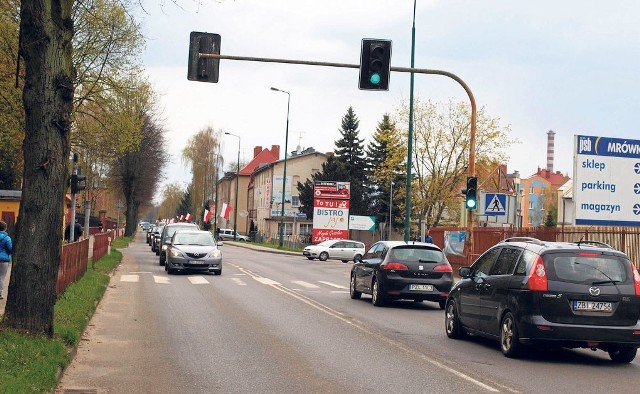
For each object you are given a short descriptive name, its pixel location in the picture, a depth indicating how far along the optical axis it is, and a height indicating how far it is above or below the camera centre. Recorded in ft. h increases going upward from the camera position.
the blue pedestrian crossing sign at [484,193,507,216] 90.53 +4.20
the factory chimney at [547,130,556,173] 489.26 +55.00
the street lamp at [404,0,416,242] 110.11 +13.14
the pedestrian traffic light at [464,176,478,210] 81.61 +4.81
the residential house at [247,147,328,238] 331.36 +18.57
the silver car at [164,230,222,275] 101.76 -2.30
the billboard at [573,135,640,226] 107.65 +8.45
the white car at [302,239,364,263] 180.34 -1.71
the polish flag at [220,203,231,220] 255.91 +6.91
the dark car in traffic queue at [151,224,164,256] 165.31 -1.55
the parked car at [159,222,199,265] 122.83 +0.02
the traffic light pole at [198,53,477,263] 62.95 +11.99
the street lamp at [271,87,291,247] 226.58 +23.31
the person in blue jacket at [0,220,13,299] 57.52 -1.53
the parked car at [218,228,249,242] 344.57 +0.05
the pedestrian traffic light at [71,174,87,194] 79.82 +3.98
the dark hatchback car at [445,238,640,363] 38.27 -1.96
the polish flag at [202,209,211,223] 281.02 +5.49
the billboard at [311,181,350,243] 193.47 +5.91
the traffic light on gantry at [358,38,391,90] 61.98 +11.94
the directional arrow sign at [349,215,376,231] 209.09 +4.61
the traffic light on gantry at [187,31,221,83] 61.11 +11.79
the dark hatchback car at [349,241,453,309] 65.62 -2.02
